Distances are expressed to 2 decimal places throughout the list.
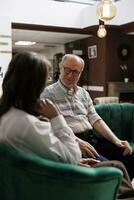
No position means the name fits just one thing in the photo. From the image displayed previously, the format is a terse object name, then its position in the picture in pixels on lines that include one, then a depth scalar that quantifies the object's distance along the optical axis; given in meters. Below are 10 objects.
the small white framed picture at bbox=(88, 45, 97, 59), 7.60
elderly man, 2.53
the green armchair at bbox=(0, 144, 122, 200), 1.21
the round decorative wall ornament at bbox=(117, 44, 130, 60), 7.38
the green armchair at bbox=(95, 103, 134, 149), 3.16
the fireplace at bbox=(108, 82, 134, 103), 7.19
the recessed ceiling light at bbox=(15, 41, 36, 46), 9.34
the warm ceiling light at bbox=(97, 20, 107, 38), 4.29
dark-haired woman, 1.31
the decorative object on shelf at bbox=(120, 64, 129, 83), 7.45
